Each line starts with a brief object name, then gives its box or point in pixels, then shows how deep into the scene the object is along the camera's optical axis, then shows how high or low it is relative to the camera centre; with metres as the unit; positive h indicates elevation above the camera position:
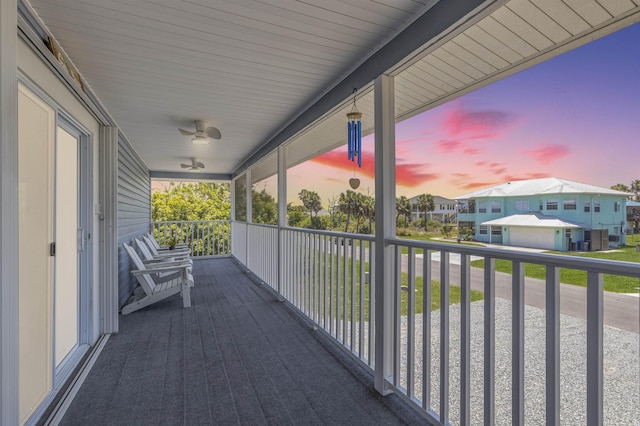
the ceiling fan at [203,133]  3.78 +0.96
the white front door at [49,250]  1.77 -0.24
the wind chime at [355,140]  2.65 +0.60
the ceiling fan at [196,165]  6.49 +0.98
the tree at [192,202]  12.59 +0.47
